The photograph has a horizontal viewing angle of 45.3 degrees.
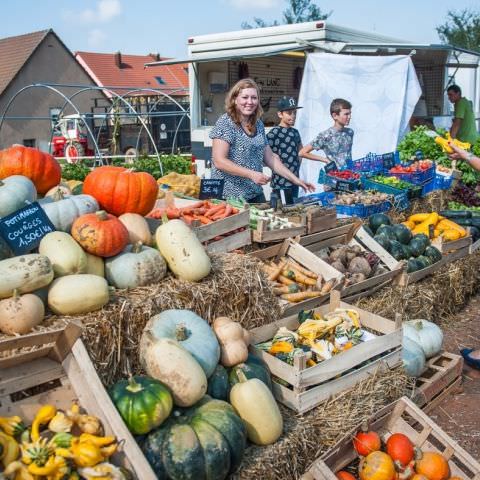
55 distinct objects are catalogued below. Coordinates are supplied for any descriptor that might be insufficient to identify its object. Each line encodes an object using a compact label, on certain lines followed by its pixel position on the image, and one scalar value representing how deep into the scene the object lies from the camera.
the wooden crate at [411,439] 3.09
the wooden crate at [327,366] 3.27
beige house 38.12
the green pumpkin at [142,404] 2.54
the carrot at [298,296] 4.59
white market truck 11.00
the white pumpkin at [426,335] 4.75
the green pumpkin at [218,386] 3.03
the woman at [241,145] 5.09
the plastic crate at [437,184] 8.26
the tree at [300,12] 59.53
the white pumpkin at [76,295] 2.86
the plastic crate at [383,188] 7.32
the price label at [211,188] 4.96
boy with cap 6.95
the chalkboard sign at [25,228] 2.99
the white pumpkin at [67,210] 3.33
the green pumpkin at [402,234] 6.23
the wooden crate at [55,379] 2.38
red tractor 20.91
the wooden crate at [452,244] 6.42
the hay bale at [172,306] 2.95
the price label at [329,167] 7.28
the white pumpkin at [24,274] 2.78
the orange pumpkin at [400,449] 3.28
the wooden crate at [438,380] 4.33
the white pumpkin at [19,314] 2.66
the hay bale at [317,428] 2.89
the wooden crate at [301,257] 4.92
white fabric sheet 9.66
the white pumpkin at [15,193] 3.21
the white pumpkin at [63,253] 3.02
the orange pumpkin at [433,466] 3.19
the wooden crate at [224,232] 4.07
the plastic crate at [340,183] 7.09
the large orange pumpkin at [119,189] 3.71
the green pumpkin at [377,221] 6.49
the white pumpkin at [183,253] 3.39
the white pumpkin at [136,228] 3.55
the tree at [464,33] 41.03
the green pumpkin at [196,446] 2.53
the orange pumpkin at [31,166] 3.66
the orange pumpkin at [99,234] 3.17
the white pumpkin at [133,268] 3.22
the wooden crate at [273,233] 4.84
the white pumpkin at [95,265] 3.20
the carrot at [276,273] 4.74
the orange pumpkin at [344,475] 3.15
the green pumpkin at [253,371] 3.12
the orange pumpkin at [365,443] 3.29
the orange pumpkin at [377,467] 3.11
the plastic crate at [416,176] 7.98
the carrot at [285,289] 4.66
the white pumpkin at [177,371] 2.72
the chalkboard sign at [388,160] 8.42
